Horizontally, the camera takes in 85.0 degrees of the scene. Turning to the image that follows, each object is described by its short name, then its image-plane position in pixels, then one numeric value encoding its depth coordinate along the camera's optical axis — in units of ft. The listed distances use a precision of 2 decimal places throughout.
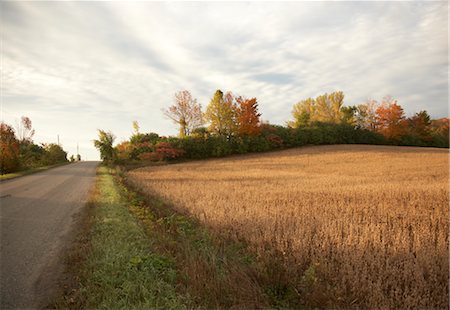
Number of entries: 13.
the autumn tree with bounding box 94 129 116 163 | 116.98
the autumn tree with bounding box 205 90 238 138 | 166.09
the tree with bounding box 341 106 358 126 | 218.79
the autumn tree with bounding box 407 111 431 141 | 208.33
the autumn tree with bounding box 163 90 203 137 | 174.19
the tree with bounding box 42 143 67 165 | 140.88
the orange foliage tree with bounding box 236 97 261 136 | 172.04
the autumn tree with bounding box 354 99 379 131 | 221.66
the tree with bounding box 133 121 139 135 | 187.36
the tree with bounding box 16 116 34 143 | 161.70
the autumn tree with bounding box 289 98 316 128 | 229.45
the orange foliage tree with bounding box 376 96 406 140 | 197.35
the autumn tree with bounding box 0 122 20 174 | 83.61
